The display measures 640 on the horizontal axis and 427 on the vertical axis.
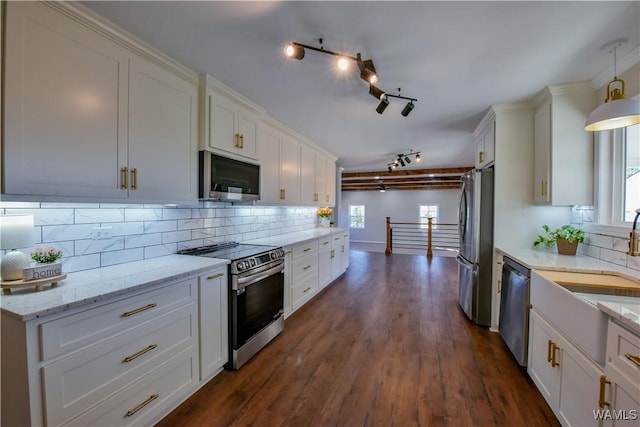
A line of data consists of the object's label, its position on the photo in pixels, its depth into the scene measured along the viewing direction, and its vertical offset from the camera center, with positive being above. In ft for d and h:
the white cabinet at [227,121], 7.72 +2.87
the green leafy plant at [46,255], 4.81 -0.87
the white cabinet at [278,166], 10.80 +1.98
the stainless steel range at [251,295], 7.27 -2.58
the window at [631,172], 6.78 +1.06
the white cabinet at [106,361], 3.75 -2.58
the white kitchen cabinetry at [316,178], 14.23 +1.96
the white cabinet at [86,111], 4.33 +1.93
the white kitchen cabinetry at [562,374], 4.38 -3.16
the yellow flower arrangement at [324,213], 18.48 -0.20
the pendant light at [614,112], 5.36 +2.08
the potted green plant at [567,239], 8.02 -0.81
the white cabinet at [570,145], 7.95 +2.03
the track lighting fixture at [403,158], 17.88 +3.71
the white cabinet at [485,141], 10.12 +2.94
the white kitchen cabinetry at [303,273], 10.98 -2.81
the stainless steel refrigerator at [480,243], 9.89 -1.18
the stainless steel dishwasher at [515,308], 7.14 -2.81
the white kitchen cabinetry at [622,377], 3.50 -2.29
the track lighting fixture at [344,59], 5.80 +3.47
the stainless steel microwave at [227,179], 7.75 +0.99
